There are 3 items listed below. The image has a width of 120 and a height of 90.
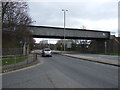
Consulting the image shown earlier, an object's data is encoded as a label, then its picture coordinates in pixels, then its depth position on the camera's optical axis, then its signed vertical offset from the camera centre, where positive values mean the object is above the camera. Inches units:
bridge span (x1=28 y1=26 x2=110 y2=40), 1808.6 +128.9
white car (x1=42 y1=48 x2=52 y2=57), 1303.9 -79.9
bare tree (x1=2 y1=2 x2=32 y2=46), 934.4 +166.7
